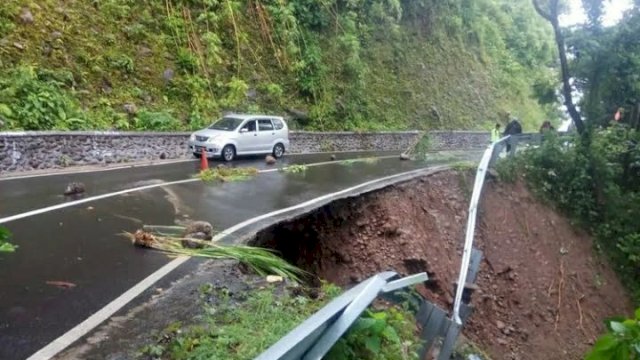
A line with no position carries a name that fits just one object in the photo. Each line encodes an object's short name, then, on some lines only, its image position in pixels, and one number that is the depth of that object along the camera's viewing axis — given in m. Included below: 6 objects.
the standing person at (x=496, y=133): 23.06
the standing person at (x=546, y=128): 17.40
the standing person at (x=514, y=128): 21.07
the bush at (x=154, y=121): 19.47
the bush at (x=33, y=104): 15.76
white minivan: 18.72
